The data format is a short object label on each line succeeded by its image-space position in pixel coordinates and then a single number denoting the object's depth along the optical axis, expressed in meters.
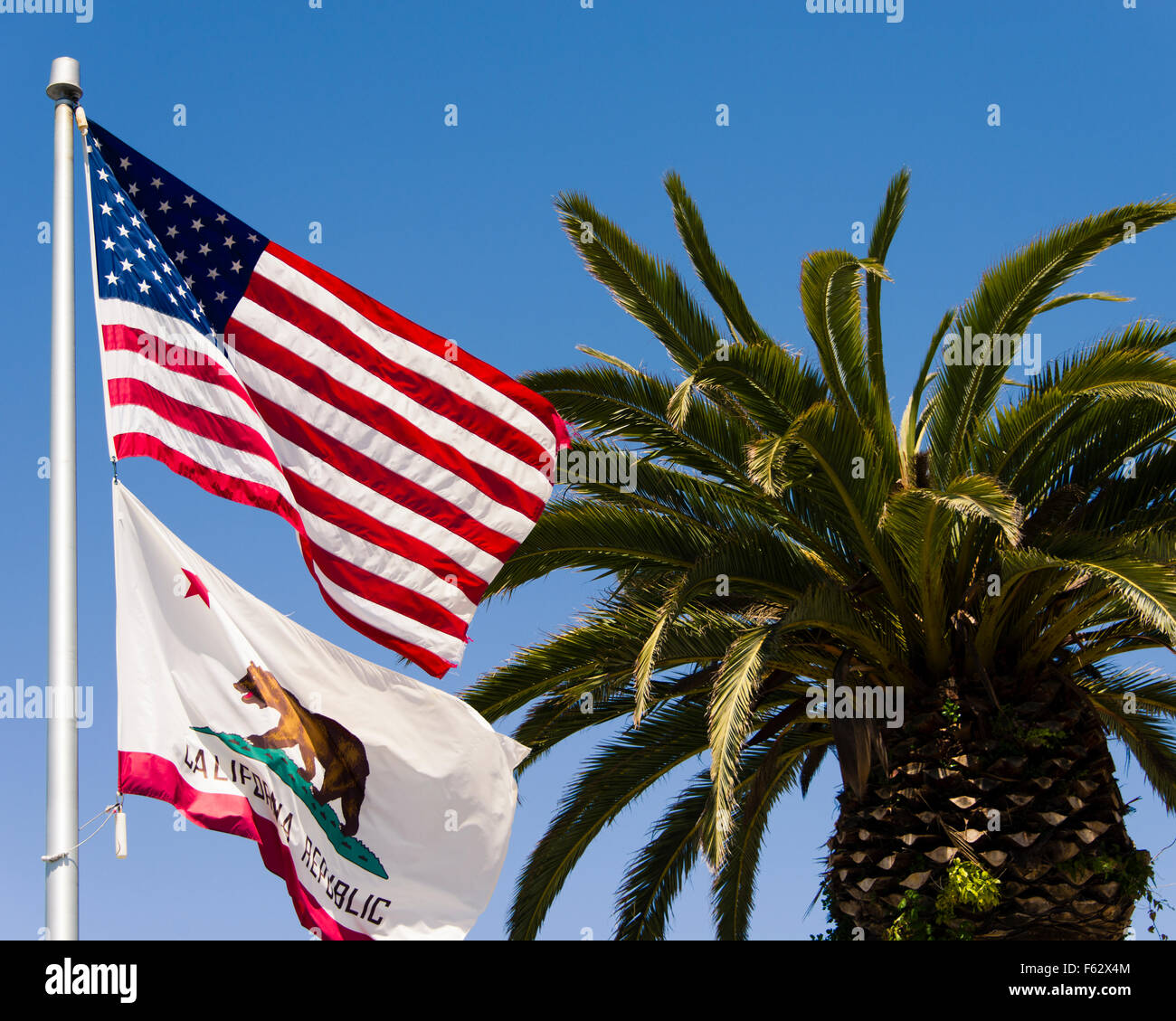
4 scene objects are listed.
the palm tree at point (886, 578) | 11.30
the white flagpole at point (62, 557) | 6.70
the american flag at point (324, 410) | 8.17
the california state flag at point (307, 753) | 7.37
